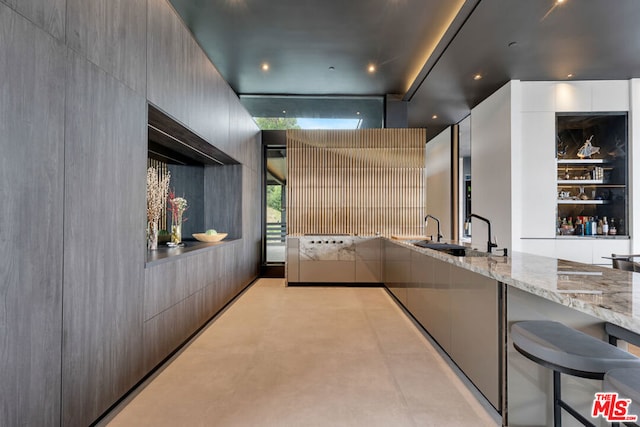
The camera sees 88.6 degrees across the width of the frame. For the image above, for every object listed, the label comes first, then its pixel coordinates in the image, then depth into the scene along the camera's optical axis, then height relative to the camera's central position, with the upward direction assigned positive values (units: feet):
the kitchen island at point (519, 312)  4.20 -1.78
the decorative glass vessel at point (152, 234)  11.12 -0.69
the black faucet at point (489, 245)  8.74 -0.78
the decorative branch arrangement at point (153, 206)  11.00 +0.27
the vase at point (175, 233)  12.96 -0.76
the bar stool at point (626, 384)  3.17 -1.74
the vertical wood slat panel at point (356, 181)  20.10 +2.09
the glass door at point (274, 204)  21.61 +0.69
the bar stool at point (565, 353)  4.18 -1.84
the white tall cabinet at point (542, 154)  16.30 +3.09
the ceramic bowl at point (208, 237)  14.14 -1.00
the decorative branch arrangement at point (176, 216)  12.95 -0.08
